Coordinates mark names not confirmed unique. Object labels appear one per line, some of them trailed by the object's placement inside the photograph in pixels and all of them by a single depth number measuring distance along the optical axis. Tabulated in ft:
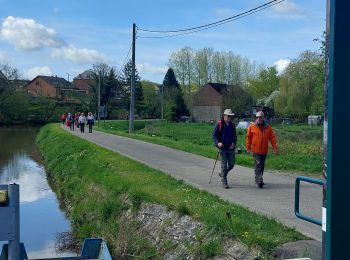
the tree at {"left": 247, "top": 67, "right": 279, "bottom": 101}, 290.15
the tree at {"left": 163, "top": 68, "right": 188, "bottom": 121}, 251.19
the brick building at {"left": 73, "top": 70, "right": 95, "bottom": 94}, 425.36
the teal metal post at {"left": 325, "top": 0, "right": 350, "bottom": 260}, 7.85
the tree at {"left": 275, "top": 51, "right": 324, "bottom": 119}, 206.80
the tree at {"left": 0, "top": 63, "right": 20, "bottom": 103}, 266.57
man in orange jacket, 36.06
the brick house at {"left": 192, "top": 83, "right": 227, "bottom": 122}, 273.95
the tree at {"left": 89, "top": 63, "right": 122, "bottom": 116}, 271.28
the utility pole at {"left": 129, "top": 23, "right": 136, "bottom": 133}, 125.75
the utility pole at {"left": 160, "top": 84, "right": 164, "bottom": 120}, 268.25
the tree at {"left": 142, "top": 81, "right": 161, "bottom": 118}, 301.98
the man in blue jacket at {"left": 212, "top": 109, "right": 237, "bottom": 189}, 36.09
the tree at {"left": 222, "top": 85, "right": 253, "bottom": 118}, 231.50
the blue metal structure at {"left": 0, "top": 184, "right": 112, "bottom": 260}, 13.62
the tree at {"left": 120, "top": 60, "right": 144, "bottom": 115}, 282.15
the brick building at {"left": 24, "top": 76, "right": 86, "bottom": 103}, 325.01
